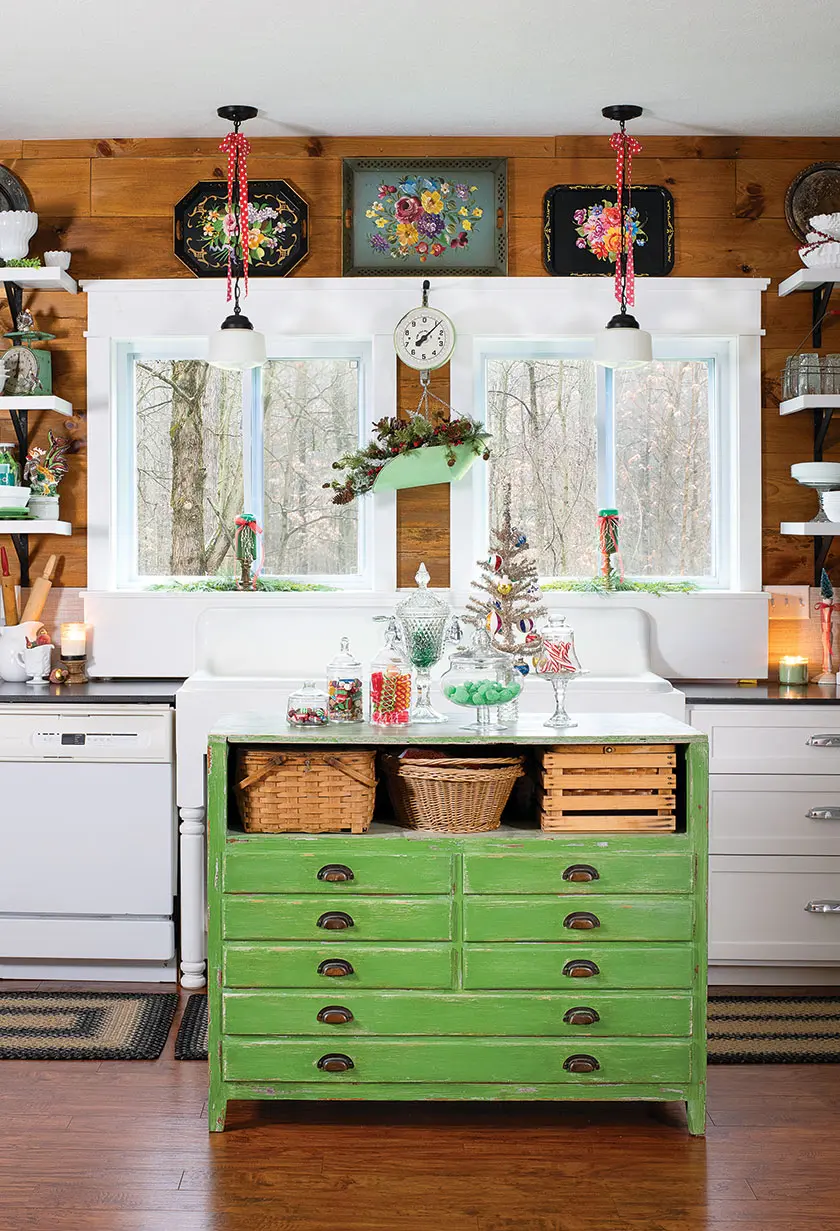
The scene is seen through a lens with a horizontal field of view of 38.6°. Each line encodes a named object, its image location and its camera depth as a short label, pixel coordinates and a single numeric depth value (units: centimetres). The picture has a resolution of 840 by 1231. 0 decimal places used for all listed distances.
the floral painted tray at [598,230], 430
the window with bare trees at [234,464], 444
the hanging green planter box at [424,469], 422
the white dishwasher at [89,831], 382
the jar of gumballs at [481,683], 286
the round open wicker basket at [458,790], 277
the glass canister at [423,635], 298
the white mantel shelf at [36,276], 414
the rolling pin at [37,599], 433
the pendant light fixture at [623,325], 402
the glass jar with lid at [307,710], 286
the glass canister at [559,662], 298
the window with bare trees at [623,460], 443
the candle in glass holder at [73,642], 425
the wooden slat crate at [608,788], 280
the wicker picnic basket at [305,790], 278
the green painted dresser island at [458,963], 276
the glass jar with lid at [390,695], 288
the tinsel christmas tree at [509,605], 305
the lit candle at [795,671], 419
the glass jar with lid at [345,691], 292
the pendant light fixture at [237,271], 400
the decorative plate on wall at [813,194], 430
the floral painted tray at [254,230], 430
